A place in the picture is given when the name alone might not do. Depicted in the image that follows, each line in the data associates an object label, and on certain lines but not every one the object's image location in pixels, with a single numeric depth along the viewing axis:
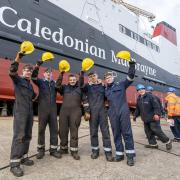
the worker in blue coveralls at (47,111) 3.52
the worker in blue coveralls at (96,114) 3.66
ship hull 7.12
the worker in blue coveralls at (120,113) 3.51
